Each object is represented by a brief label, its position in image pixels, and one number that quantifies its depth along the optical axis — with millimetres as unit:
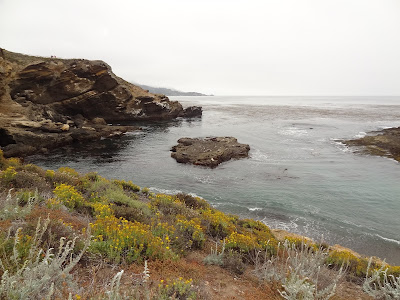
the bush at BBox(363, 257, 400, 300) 4891
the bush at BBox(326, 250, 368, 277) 7137
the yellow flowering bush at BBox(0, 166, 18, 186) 8434
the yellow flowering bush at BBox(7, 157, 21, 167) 12886
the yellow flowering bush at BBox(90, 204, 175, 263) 4922
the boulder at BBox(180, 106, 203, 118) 69938
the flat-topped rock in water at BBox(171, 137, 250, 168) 25859
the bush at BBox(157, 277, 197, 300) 3934
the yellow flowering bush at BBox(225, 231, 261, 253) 6988
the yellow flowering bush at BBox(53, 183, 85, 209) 7397
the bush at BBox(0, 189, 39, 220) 5014
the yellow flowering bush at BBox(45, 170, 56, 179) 10495
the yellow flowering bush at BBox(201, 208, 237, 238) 8648
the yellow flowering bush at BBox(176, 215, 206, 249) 7094
